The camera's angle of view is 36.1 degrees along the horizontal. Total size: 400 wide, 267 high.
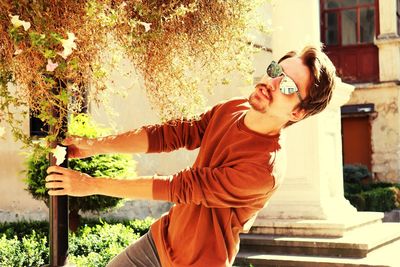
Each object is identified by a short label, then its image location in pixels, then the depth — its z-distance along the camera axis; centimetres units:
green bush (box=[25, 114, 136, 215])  708
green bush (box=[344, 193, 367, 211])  1256
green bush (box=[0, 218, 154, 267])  526
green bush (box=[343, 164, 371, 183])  1709
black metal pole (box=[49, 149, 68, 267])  284
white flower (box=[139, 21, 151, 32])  243
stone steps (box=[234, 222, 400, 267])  625
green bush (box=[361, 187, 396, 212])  1291
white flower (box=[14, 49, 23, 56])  225
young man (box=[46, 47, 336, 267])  225
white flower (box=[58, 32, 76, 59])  211
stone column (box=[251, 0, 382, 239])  737
